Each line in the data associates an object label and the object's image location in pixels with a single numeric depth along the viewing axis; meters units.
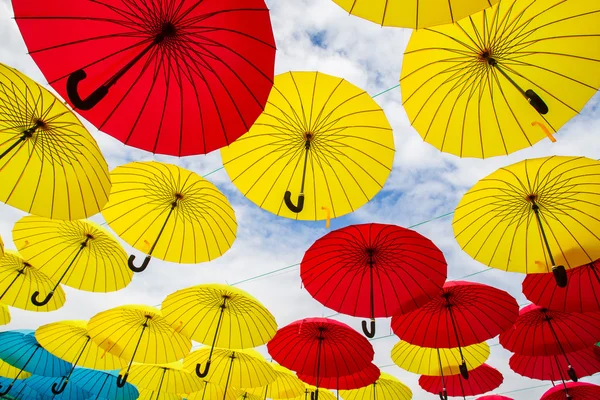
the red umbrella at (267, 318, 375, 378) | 6.26
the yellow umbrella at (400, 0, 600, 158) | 3.25
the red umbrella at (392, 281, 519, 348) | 5.16
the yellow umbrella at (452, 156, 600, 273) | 4.09
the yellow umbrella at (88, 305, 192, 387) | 6.78
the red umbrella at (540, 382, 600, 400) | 6.70
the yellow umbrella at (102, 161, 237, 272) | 4.93
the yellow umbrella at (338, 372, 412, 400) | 8.75
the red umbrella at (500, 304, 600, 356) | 5.99
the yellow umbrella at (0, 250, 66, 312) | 7.12
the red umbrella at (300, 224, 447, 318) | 4.67
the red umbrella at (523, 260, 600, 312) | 5.12
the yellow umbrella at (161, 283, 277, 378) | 6.07
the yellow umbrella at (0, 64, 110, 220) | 3.76
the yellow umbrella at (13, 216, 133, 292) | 5.82
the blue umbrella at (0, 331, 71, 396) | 8.09
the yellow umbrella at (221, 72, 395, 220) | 4.07
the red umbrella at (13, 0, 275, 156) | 2.68
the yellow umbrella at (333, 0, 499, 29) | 2.59
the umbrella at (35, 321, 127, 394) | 7.38
